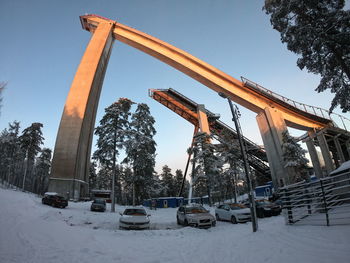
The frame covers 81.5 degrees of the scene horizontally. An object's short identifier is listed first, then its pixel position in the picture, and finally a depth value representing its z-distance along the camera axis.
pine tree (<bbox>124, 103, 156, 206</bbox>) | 27.91
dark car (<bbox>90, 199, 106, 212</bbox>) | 21.42
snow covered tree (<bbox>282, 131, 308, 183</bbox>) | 21.28
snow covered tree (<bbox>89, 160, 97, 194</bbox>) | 56.65
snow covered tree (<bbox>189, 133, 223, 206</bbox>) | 26.83
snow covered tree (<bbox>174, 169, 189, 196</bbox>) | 63.51
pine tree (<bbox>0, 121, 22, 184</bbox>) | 52.50
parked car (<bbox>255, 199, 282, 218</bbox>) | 15.65
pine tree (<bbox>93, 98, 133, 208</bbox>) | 26.09
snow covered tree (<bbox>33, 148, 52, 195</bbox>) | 57.44
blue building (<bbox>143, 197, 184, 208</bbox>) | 34.62
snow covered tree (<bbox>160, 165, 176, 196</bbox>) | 60.38
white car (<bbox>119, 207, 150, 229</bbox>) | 12.23
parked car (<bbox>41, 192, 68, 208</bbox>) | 20.04
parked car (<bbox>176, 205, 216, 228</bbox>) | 12.99
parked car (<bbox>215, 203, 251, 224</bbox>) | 14.30
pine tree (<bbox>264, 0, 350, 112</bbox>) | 11.44
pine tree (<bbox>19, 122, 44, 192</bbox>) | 41.52
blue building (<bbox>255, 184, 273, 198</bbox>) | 36.00
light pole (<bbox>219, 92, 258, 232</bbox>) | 9.41
